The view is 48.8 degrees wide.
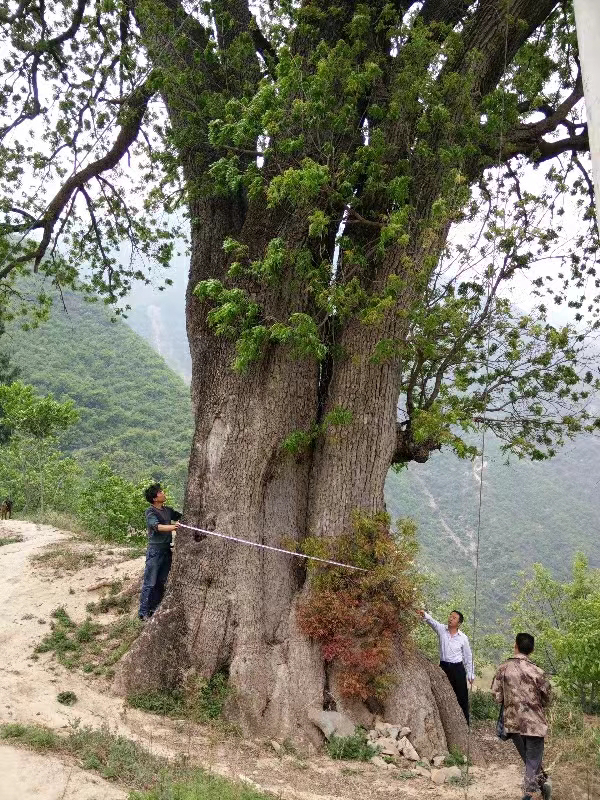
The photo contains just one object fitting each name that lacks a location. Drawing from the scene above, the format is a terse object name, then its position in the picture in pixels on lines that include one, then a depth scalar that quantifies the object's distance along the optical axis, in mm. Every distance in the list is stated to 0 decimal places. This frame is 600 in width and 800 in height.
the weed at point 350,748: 5383
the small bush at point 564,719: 5931
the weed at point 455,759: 5562
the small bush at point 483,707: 7188
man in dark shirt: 6812
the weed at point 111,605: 7410
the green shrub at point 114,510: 11472
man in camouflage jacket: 4520
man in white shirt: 6293
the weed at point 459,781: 5137
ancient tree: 5750
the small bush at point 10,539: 10195
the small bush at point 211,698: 5633
